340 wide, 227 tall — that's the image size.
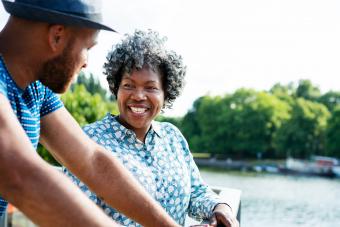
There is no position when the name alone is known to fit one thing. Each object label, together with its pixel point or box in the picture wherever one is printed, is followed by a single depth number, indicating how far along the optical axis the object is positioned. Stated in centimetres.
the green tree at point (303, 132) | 6681
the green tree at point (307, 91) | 7650
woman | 271
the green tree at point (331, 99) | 7369
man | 119
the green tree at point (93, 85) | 8731
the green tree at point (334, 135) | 6406
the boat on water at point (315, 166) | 6356
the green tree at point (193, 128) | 7219
